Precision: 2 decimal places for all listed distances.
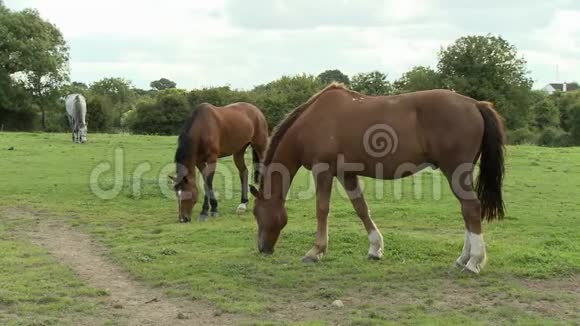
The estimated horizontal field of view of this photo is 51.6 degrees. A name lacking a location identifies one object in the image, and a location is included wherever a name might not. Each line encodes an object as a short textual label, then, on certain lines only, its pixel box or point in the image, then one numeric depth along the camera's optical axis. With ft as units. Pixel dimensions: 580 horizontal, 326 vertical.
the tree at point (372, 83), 189.37
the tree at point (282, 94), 147.23
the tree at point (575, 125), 152.14
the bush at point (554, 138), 148.07
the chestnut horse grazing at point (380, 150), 22.38
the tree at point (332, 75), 231.14
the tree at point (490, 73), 160.25
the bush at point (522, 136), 142.88
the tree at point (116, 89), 254.31
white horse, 80.42
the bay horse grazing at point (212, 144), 34.27
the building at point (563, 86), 347.77
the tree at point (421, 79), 171.22
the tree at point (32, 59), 153.69
